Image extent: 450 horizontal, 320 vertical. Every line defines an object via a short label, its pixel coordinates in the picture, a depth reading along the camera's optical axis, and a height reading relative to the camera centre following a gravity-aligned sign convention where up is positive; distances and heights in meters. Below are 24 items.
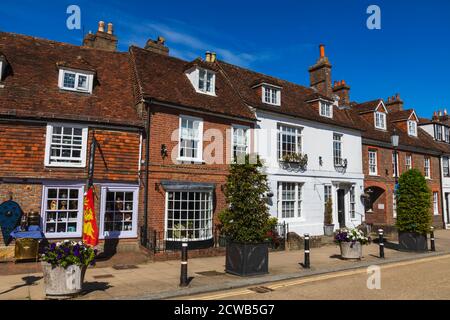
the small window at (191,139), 15.88 +2.99
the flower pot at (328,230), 20.45 -1.44
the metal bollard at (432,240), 16.56 -1.58
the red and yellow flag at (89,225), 11.77 -0.77
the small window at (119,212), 13.90 -0.37
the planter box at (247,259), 10.42 -1.65
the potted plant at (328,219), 20.48 -0.84
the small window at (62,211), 12.99 -0.34
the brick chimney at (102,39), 19.33 +9.14
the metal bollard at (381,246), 14.24 -1.63
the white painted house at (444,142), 30.59 +6.26
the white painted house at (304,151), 18.94 +3.20
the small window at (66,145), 13.31 +2.20
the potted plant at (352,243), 13.59 -1.44
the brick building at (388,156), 24.86 +3.92
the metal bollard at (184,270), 9.04 -1.72
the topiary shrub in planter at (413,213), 16.17 -0.29
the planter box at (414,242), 16.14 -1.64
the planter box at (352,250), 13.63 -1.73
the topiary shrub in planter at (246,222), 10.52 -0.53
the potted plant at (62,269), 7.61 -1.46
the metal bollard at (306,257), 11.81 -1.77
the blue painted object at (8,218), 12.21 -0.58
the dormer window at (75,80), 14.82 +5.29
